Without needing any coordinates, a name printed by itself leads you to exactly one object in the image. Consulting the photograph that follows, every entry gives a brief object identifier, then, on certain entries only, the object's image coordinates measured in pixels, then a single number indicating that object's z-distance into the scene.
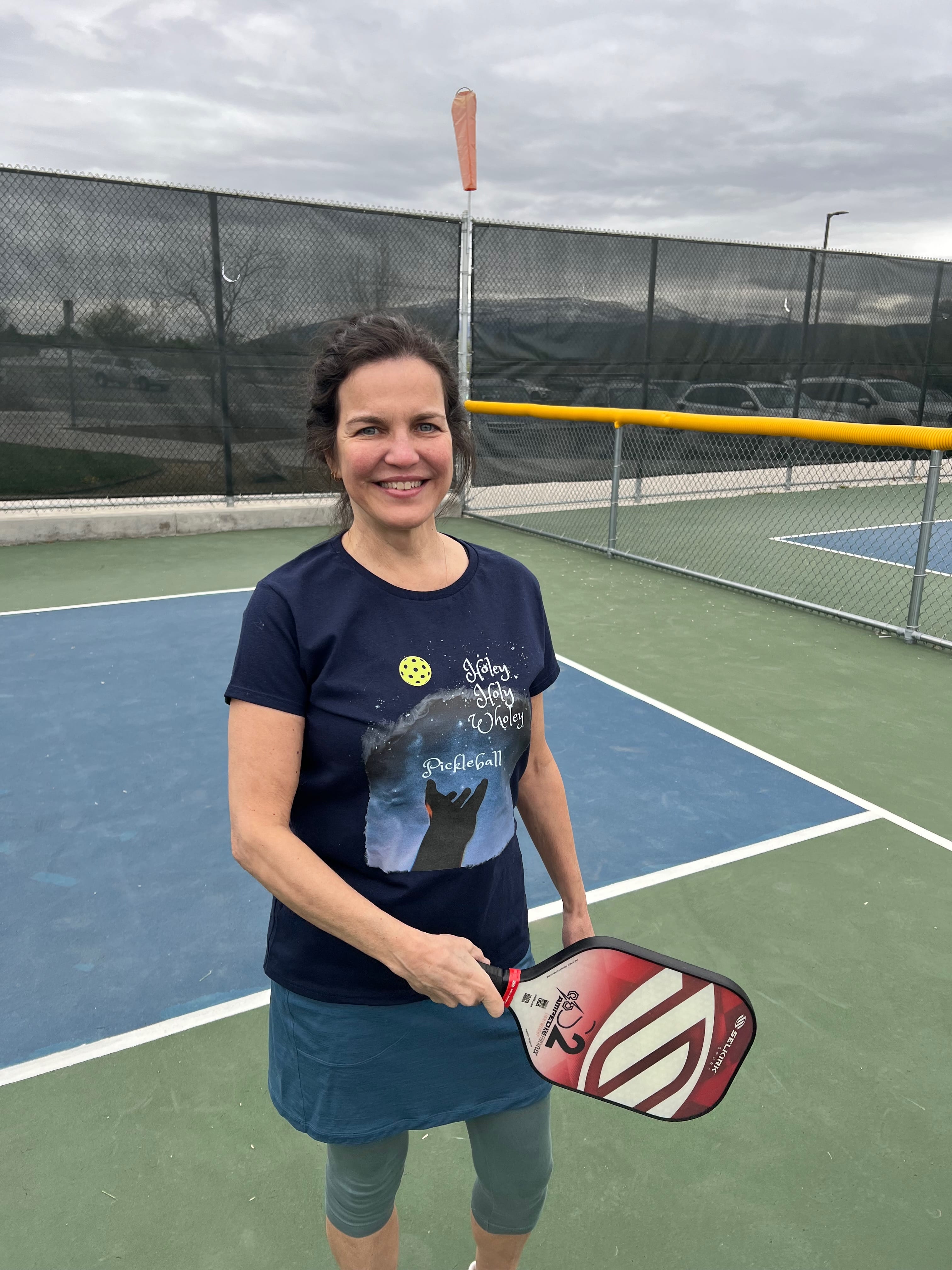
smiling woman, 1.39
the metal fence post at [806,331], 12.51
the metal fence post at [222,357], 9.20
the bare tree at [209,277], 9.23
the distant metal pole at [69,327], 8.89
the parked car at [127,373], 9.10
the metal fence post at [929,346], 13.72
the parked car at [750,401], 12.02
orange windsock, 9.20
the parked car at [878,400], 13.17
